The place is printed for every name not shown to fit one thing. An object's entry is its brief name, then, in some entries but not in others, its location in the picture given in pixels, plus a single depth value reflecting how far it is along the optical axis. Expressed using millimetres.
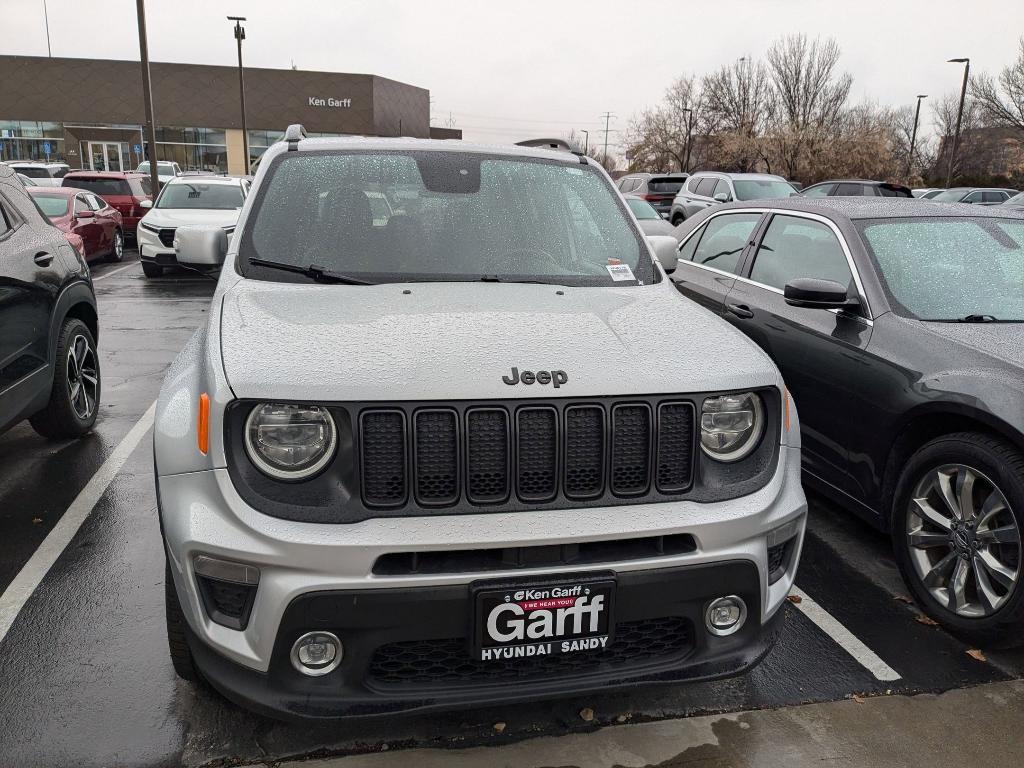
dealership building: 54500
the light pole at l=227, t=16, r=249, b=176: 32562
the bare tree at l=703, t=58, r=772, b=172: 46125
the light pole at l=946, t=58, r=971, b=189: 34031
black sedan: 3180
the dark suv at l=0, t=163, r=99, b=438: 4484
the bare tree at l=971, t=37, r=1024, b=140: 37909
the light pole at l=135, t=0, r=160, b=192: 19797
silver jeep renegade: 2170
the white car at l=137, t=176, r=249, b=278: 13297
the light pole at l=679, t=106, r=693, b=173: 53753
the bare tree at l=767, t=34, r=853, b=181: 44938
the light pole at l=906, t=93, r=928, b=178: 46838
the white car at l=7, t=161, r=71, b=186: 25672
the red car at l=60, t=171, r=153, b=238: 17812
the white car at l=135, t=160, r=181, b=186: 33588
